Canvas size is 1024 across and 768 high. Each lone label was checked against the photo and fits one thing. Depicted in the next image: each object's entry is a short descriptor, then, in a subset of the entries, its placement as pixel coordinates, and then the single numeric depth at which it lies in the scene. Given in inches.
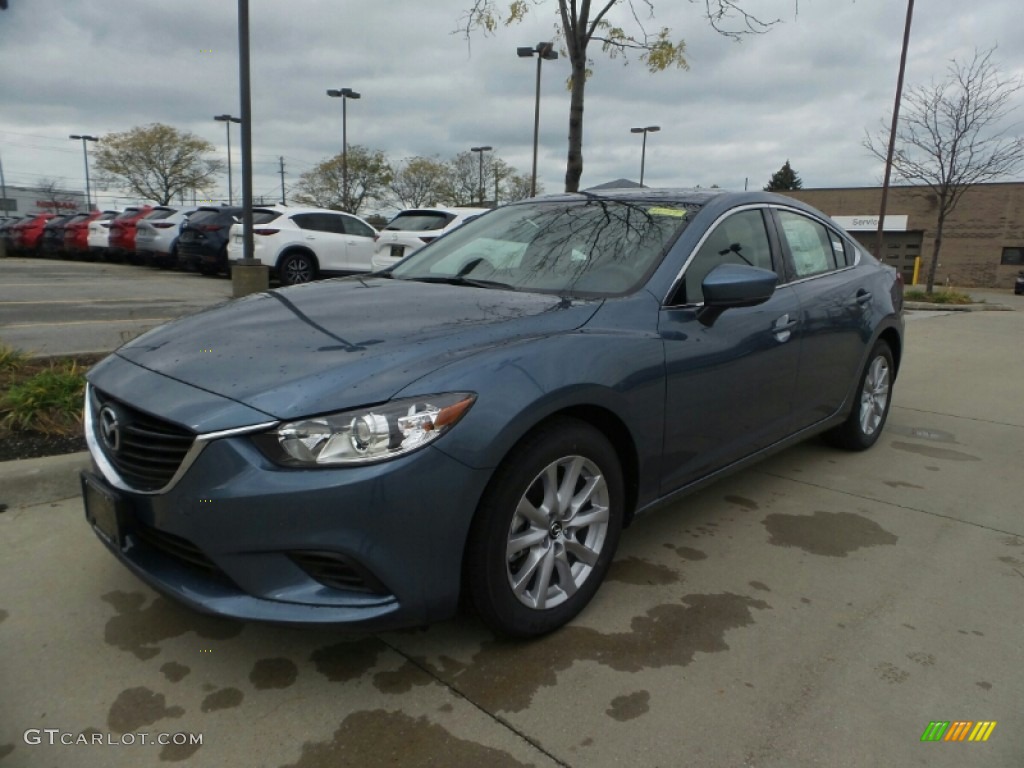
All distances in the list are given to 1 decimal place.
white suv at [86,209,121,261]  732.7
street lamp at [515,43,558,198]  703.7
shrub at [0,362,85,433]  158.1
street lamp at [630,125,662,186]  1460.4
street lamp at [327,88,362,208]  1179.3
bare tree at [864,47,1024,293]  773.9
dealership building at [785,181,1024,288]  1482.5
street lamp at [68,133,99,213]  2038.6
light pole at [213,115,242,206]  1475.1
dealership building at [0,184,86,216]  2800.2
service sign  1584.6
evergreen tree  2955.2
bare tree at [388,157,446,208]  1914.4
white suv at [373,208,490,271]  424.5
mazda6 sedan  78.3
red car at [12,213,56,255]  864.3
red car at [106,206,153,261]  698.2
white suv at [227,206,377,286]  503.5
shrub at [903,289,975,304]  794.8
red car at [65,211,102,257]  787.4
